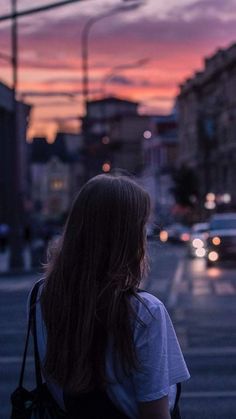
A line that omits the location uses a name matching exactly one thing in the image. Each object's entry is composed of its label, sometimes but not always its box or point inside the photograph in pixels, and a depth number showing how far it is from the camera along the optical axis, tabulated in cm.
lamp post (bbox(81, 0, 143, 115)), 5225
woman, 316
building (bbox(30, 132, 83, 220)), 15062
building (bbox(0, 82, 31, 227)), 6419
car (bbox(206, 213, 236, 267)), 3541
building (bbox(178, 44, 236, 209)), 8144
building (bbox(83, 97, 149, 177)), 13088
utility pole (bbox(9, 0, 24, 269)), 3253
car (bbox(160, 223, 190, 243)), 7251
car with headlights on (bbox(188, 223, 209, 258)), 4537
